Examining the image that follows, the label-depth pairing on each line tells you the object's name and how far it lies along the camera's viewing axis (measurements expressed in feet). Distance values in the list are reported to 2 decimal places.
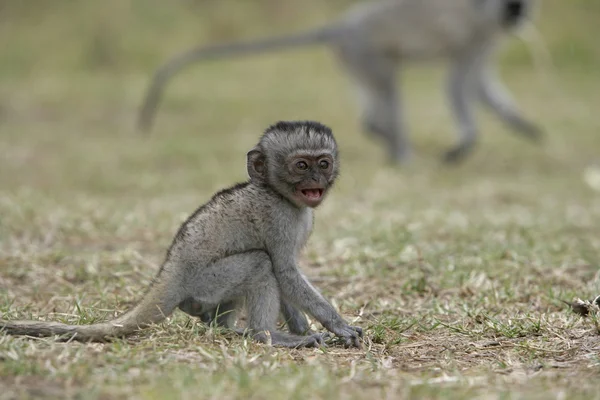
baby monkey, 26.89
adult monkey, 84.43
